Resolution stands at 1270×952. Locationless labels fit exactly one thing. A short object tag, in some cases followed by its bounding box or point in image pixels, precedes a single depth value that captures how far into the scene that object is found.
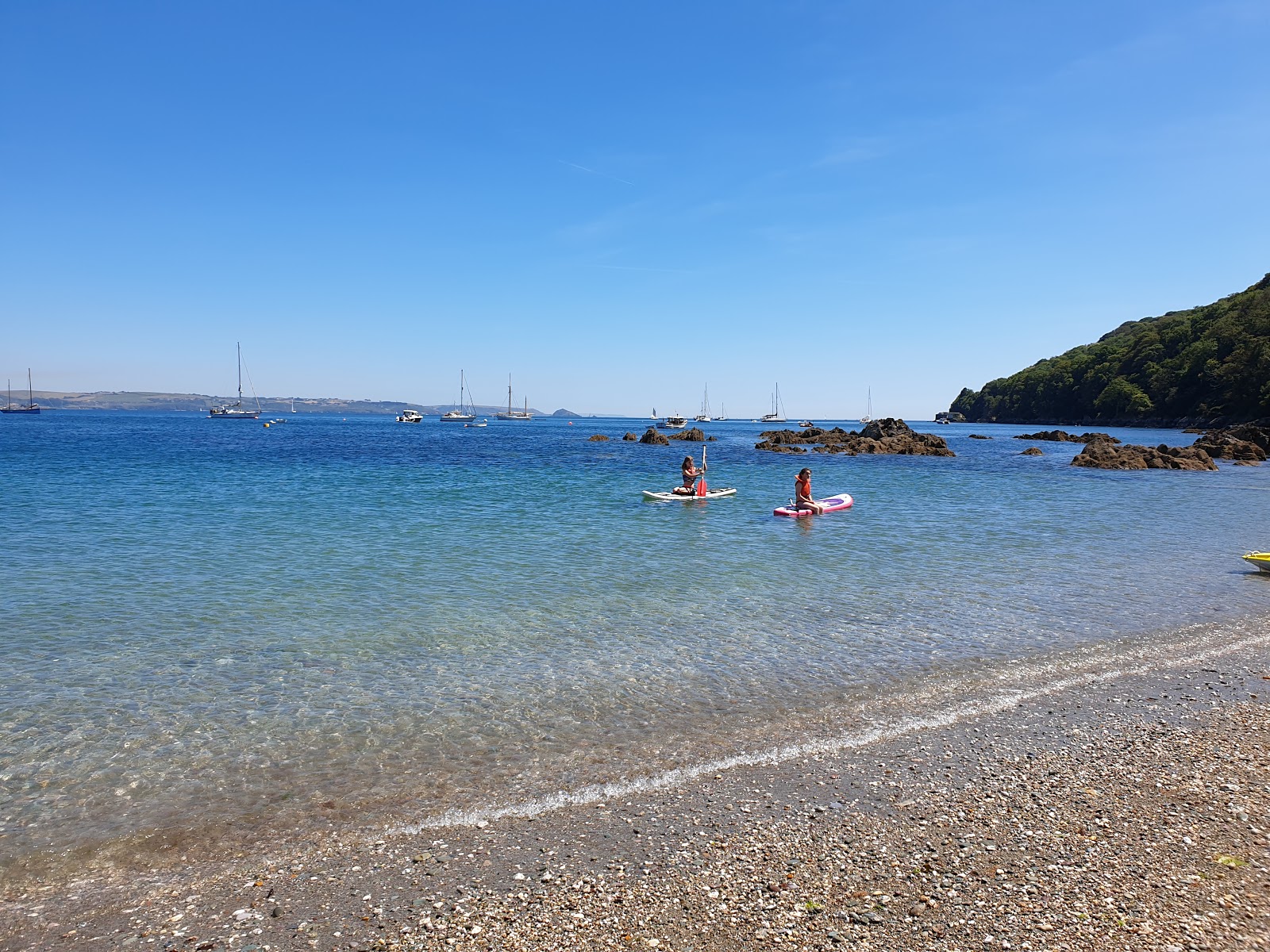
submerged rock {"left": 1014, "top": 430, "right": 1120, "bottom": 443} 100.88
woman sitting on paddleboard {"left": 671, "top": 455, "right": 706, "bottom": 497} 32.38
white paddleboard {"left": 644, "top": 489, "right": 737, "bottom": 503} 32.30
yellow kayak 17.84
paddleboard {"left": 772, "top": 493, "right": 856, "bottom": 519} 28.20
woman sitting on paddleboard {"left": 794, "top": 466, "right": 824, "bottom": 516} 28.09
